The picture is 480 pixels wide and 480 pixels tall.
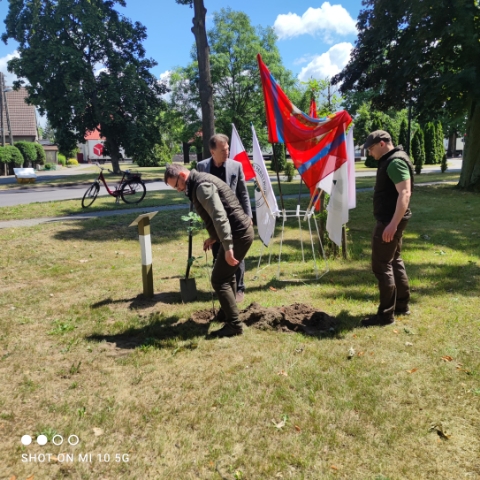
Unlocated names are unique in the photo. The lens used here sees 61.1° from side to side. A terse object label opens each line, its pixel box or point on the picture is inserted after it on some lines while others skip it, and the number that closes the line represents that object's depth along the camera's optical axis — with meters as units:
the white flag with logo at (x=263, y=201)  5.85
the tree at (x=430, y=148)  39.28
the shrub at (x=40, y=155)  42.49
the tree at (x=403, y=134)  35.12
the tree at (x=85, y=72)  26.19
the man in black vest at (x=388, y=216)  3.86
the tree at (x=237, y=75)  37.09
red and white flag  6.19
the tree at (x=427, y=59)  14.20
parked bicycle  13.39
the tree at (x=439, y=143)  39.54
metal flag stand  5.92
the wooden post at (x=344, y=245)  7.05
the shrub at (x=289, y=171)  22.13
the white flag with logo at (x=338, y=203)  5.63
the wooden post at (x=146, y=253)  5.31
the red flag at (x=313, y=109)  6.50
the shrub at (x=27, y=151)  38.25
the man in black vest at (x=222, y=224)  3.72
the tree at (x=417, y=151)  29.16
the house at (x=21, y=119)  48.88
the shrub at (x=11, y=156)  33.81
